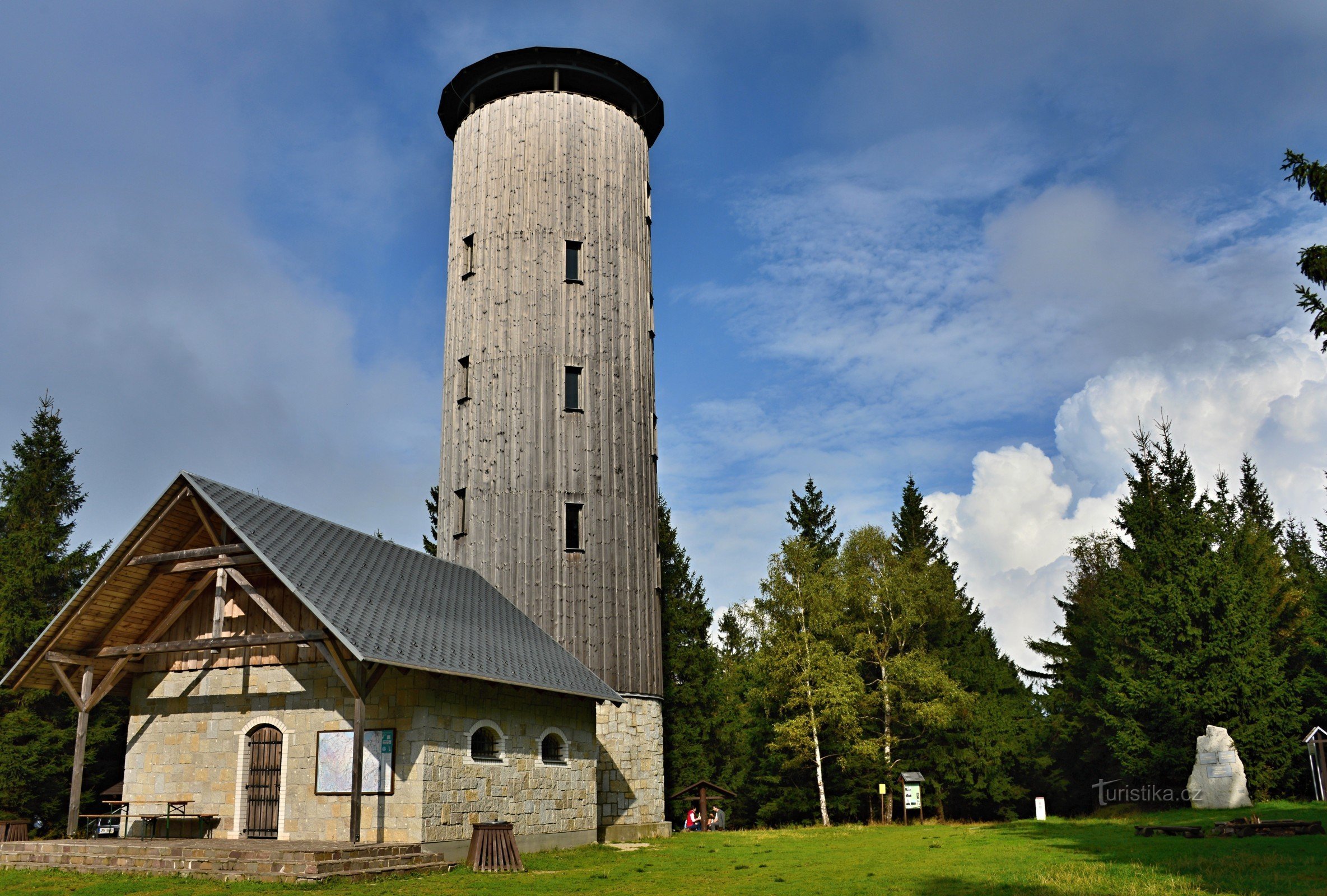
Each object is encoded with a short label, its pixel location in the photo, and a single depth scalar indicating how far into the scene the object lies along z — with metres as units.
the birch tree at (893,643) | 33.94
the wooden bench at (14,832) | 18.55
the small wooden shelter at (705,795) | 30.58
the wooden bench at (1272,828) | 16.38
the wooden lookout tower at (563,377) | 24.19
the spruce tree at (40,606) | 24.70
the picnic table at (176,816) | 17.14
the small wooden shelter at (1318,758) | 27.00
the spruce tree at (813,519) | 49.34
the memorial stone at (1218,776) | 27.47
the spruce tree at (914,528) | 45.41
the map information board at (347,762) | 16.33
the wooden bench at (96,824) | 22.41
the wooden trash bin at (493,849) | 15.56
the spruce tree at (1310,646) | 29.38
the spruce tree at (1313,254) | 12.55
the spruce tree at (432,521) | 42.59
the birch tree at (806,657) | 32.44
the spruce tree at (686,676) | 39.09
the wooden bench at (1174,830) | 17.53
